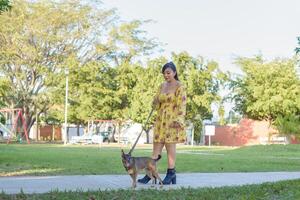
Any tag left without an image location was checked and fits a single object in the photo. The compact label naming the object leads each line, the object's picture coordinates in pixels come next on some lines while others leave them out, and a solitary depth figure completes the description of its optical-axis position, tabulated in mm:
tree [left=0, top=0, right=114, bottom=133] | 38750
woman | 7590
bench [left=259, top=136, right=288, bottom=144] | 35031
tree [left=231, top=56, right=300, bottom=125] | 35719
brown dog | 6926
